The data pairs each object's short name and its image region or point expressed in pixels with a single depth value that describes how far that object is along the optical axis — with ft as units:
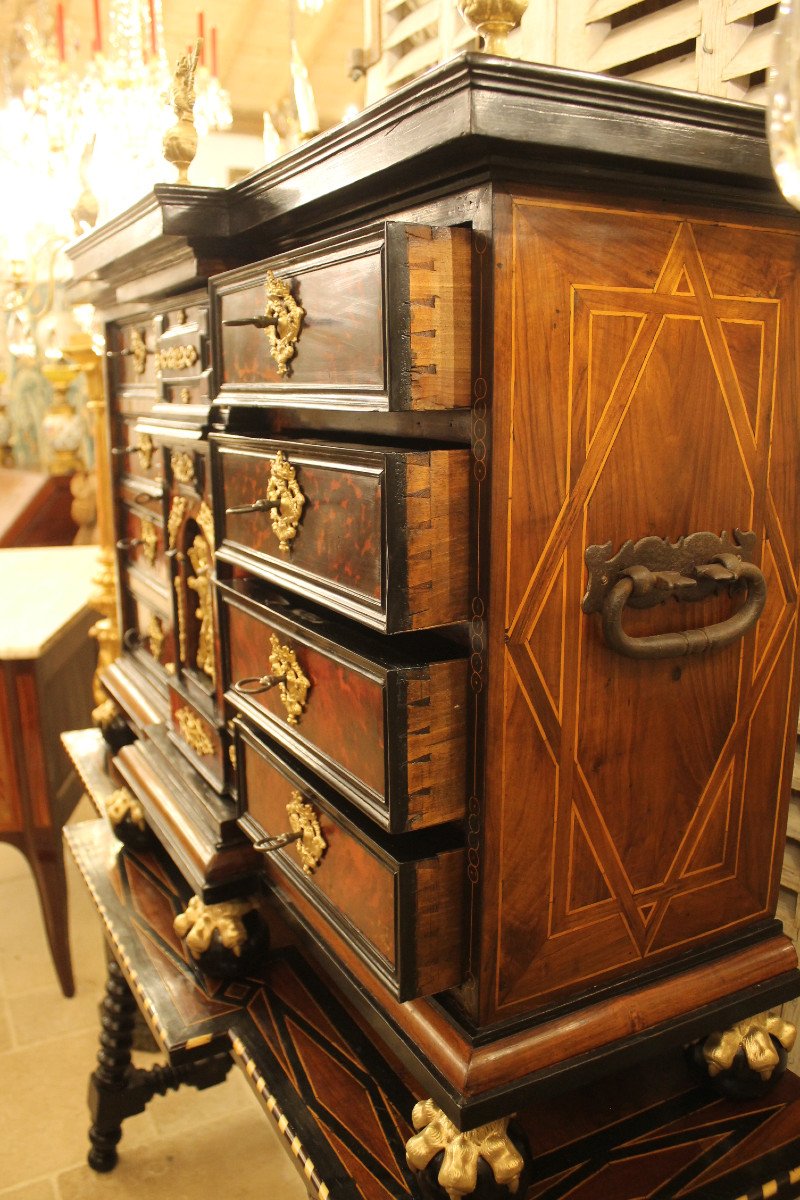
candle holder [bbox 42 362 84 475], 15.29
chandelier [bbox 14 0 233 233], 7.31
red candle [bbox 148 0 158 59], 8.87
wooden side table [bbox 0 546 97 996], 7.55
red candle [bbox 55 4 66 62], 8.66
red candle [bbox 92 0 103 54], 8.44
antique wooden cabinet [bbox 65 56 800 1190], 2.50
